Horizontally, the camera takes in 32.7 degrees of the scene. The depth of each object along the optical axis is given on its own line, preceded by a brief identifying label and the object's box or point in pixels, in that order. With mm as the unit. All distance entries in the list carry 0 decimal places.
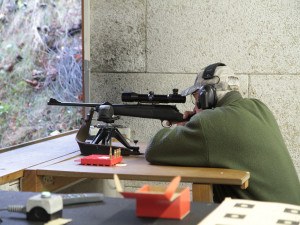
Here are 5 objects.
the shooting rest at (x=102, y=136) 3119
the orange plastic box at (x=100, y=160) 2773
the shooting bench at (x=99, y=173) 2463
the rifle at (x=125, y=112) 3158
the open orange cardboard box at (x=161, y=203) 1455
